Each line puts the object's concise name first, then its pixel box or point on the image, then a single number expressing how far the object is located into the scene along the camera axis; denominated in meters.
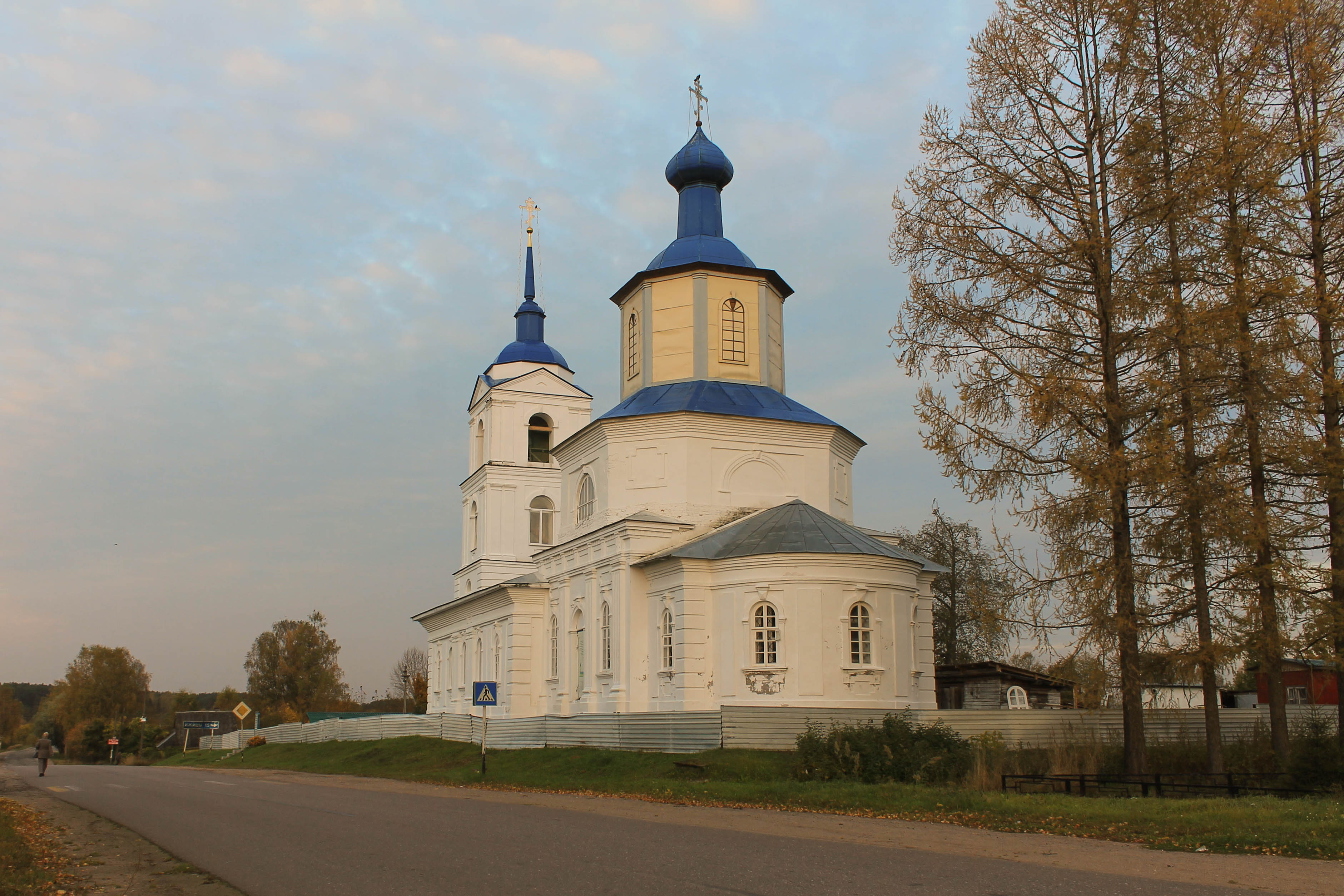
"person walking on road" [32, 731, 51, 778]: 27.86
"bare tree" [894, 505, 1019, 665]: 44.31
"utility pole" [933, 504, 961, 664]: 43.59
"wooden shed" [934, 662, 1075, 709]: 32.81
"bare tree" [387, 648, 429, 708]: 79.69
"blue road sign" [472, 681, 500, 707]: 22.39
